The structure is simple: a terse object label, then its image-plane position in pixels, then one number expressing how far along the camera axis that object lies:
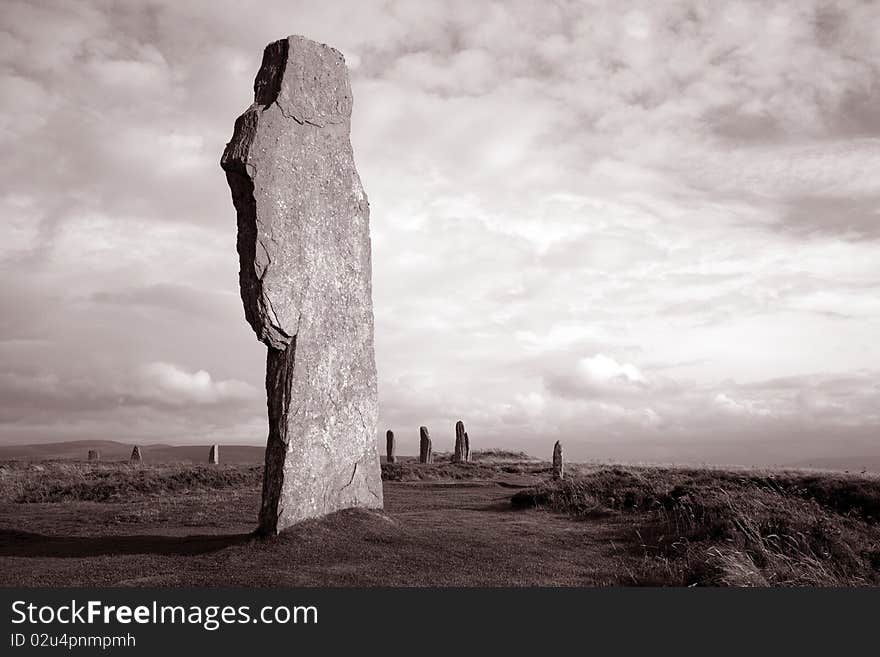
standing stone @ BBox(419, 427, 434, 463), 38.03
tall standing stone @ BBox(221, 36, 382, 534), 11.19
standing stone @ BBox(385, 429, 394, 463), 41.03
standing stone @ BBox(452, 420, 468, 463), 39.94
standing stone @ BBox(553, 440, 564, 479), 27.56
